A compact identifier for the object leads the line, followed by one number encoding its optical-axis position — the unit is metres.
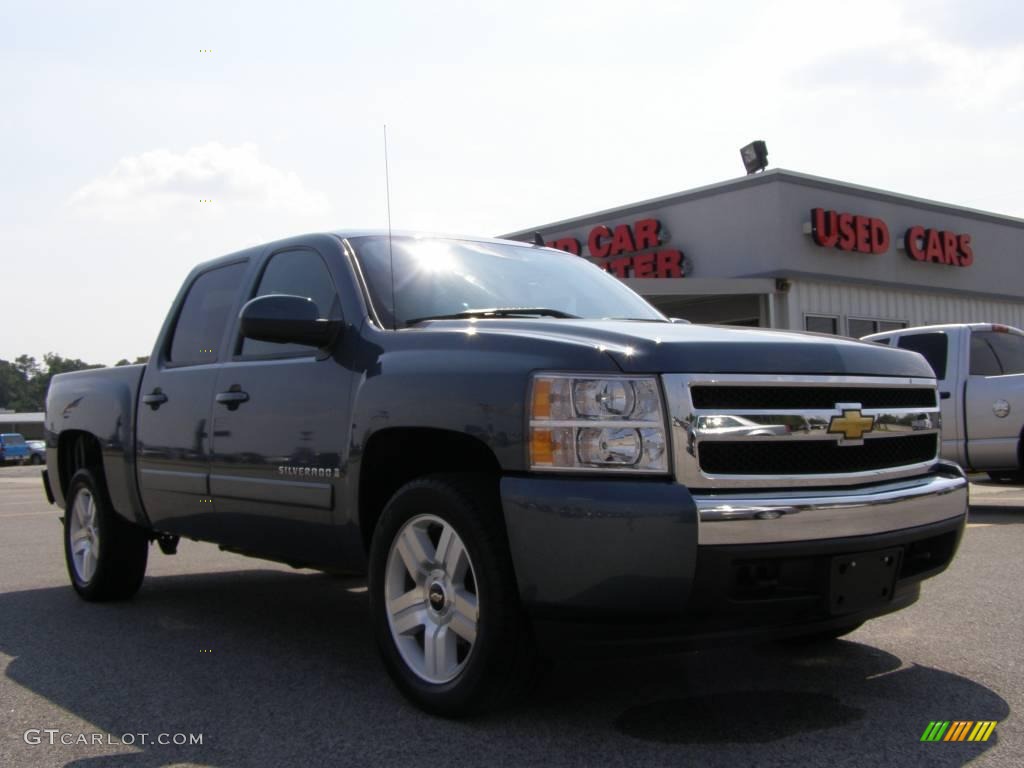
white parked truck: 10.47
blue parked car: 54.53
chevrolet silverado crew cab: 3.34
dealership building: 20.56
